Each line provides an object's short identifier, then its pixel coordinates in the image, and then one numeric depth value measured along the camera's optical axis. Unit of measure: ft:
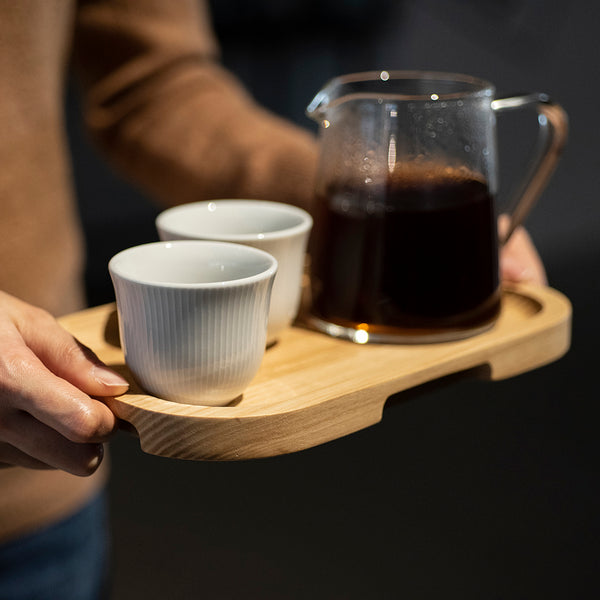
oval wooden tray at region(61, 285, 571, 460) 2.56
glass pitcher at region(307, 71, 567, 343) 2.82
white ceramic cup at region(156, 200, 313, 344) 2.81
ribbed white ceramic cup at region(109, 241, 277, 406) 2.55
